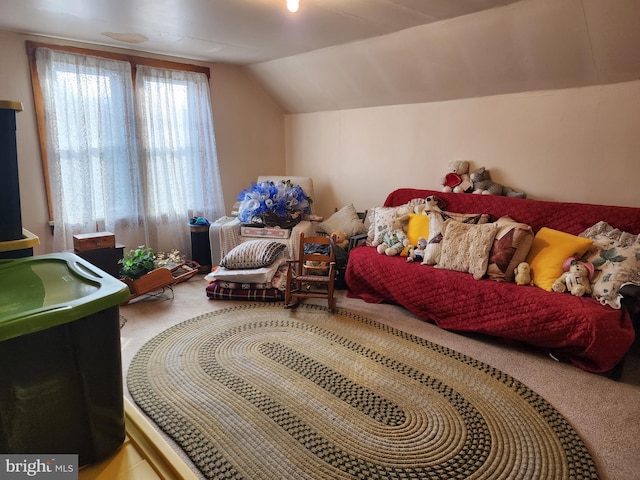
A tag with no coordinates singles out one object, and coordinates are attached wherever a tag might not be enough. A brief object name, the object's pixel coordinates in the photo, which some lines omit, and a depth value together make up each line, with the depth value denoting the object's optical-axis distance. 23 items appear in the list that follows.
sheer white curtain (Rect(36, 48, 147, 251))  3.59
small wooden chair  3.38
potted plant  3.44
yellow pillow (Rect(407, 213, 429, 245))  3.56
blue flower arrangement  4.07
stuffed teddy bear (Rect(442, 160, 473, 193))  3.72
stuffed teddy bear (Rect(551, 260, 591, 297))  2.61
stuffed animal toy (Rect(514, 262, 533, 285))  2.86
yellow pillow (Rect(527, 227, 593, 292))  2.78
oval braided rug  1.75
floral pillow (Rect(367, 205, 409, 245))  3.77
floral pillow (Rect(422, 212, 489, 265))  3.29
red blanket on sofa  2.39
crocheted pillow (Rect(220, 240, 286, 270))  3.65
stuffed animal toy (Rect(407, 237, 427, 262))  3.42
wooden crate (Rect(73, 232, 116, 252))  3.46
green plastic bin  0.87
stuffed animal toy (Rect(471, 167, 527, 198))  3.51
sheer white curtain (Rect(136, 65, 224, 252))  4.16
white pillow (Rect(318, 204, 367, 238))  4.23
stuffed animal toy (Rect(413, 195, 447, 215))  3.64
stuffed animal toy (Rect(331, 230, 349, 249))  4.09
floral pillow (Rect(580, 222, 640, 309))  2.48
